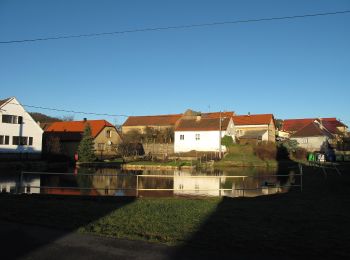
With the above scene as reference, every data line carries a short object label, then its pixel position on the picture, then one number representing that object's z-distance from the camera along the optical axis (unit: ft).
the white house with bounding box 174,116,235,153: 207.62
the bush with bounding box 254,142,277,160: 184.24
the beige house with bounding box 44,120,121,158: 209.56
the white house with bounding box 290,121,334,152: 248.91
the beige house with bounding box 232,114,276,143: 264.17
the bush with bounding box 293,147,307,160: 195.72
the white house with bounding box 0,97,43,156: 156.04
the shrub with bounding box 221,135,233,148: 202.03
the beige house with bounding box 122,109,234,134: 289.33
